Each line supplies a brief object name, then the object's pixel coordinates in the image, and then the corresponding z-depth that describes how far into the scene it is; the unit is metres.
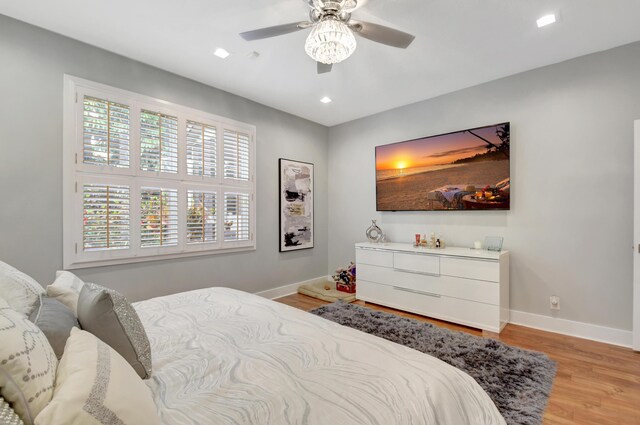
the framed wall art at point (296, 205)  4.22
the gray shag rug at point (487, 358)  1.80
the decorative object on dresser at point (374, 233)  4.22
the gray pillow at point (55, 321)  0.88
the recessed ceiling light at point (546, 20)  2.18
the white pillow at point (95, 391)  0.58
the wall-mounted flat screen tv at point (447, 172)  3.22
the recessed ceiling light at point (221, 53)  2.63
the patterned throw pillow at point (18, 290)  0.98
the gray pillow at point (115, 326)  1.03
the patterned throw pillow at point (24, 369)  0.58
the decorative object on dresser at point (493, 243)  3.18
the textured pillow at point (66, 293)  1.24
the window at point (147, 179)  2.48
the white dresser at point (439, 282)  2.88
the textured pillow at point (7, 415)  0.52
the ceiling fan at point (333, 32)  1.79
